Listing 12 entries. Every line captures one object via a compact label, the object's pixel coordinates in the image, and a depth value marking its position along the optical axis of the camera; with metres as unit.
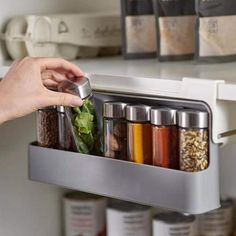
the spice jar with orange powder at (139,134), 1.43
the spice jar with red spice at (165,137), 1.40
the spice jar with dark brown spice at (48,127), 1.57
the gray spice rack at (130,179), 1.38
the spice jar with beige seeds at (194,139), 1.37
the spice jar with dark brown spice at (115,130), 1.46
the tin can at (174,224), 1.71
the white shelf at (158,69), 1.46
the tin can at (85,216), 1.81
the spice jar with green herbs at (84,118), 1.45
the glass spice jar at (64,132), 1.53
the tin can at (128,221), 1.74
